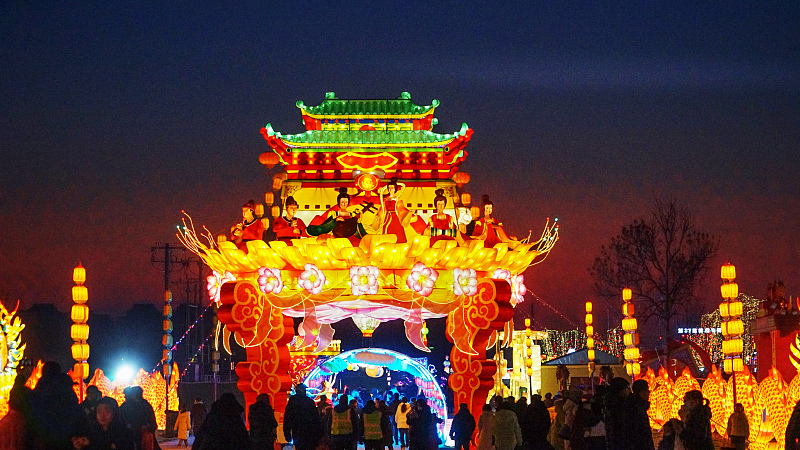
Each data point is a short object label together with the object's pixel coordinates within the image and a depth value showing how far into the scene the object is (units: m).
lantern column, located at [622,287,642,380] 27.83
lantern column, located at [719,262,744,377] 21.94
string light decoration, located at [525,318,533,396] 37.91
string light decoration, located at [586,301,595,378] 31.50
